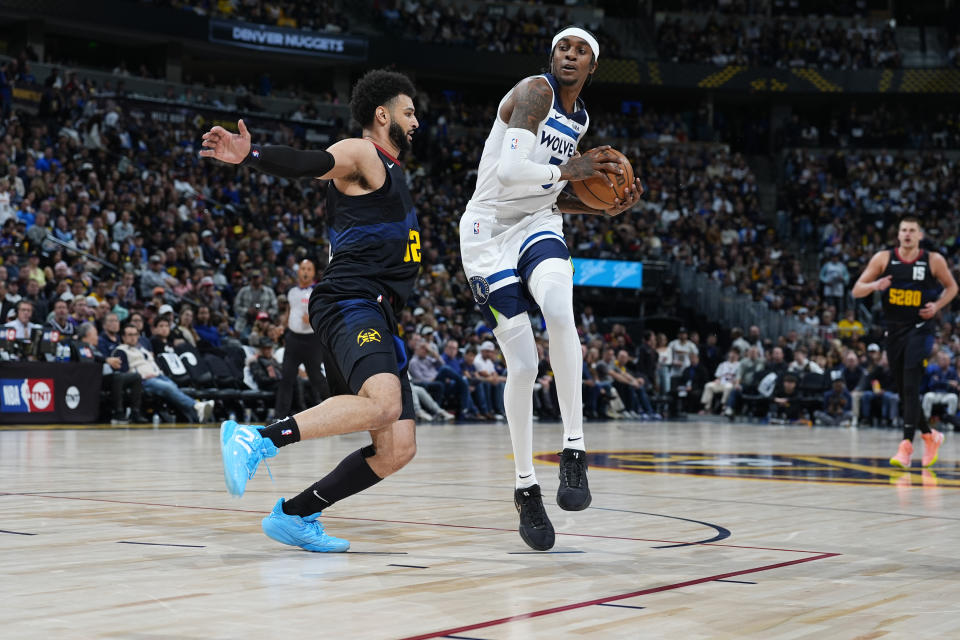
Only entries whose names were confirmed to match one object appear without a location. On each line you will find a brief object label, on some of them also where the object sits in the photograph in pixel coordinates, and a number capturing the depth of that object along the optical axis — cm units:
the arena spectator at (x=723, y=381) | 2258
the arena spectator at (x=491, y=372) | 1834
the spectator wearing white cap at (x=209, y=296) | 1753
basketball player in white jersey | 498
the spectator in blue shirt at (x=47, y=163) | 1975
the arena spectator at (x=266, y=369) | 1544
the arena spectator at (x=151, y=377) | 1418
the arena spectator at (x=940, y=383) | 1856
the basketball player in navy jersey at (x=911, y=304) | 991
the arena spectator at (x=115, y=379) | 1394
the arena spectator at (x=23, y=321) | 1352
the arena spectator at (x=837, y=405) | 1994
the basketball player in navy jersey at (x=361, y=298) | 425
